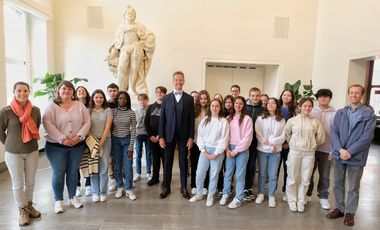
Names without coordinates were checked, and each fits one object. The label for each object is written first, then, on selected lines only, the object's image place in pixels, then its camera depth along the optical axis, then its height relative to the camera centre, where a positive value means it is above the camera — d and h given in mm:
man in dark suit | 2889 -408
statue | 4535 +658
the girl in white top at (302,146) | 2654 -568
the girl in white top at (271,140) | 2762 -522
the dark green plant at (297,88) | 5832 +129
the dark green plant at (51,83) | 4828 +68
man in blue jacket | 2365 -468
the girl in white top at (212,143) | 2725 -579
